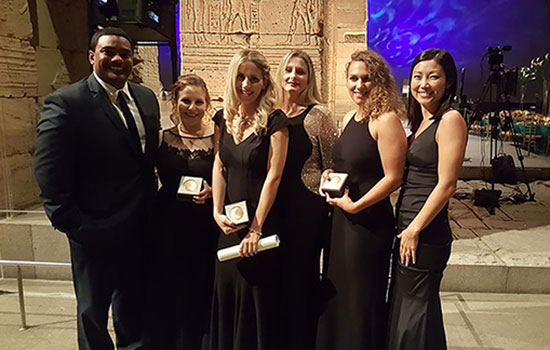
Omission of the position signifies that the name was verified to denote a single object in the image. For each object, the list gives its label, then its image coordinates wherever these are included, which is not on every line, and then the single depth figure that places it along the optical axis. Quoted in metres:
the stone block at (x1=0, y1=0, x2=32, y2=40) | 4.56
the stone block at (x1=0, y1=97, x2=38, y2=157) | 4.76
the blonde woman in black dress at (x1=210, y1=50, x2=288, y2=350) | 2.14
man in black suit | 2.13
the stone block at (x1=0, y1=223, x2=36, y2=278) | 4.36
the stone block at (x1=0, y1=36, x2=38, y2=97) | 4.64
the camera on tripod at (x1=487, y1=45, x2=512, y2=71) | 5.46
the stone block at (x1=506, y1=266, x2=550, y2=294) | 3.96
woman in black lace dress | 2.38
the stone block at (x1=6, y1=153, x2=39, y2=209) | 4.89
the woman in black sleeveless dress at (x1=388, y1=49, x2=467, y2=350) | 1.94
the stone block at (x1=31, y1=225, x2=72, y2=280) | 4.35
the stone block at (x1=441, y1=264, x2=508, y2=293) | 3.98
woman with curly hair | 2.05
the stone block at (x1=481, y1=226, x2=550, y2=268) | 4.03
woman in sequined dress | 2.28
